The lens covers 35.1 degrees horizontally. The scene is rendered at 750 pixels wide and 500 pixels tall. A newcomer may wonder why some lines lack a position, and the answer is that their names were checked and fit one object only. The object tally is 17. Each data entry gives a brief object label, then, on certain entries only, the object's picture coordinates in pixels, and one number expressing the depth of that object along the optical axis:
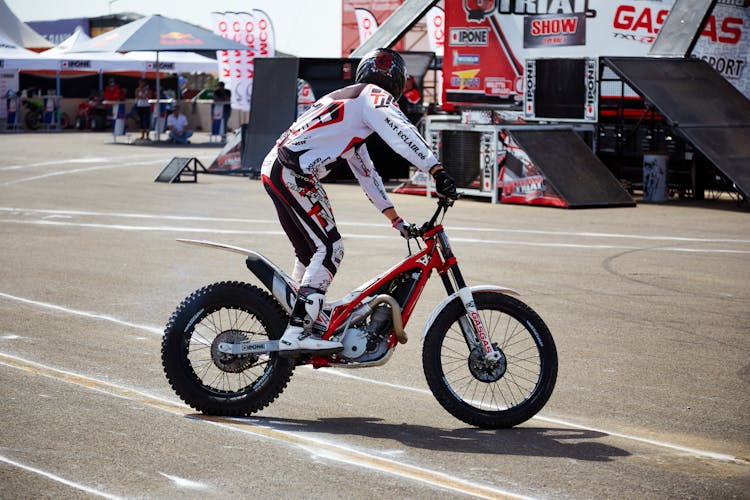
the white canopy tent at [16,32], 45.72
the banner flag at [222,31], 35.09
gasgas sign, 21.75
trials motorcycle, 6.34
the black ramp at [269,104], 24.23
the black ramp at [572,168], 18.88
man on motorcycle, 6.29
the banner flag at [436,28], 35.19
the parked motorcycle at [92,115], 46.91
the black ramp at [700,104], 18.36
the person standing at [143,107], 41.19
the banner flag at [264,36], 34.31
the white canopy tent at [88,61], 42.72
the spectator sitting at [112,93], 44.56
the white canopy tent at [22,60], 41.78
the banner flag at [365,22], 38.62
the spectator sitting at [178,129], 38.91
